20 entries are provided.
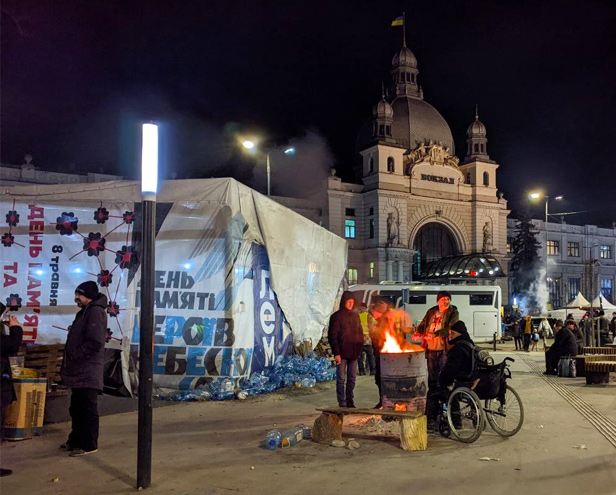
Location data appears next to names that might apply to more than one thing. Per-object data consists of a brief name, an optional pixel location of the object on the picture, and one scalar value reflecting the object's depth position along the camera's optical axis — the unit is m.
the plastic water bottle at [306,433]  7.60
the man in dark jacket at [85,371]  6.74
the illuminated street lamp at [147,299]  5.50
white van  32.03
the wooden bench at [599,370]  13.37
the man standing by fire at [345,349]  9.48
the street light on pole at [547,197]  32.97
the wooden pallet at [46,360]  9.05
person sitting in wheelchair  7.59
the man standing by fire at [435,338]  7.89
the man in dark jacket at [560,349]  15.60
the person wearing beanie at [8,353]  6.83
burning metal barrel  7.81
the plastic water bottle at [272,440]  7.09
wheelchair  7.39
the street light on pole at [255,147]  18.22
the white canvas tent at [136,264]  10.54
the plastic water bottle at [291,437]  7.16
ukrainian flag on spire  67.16
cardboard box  7.42
